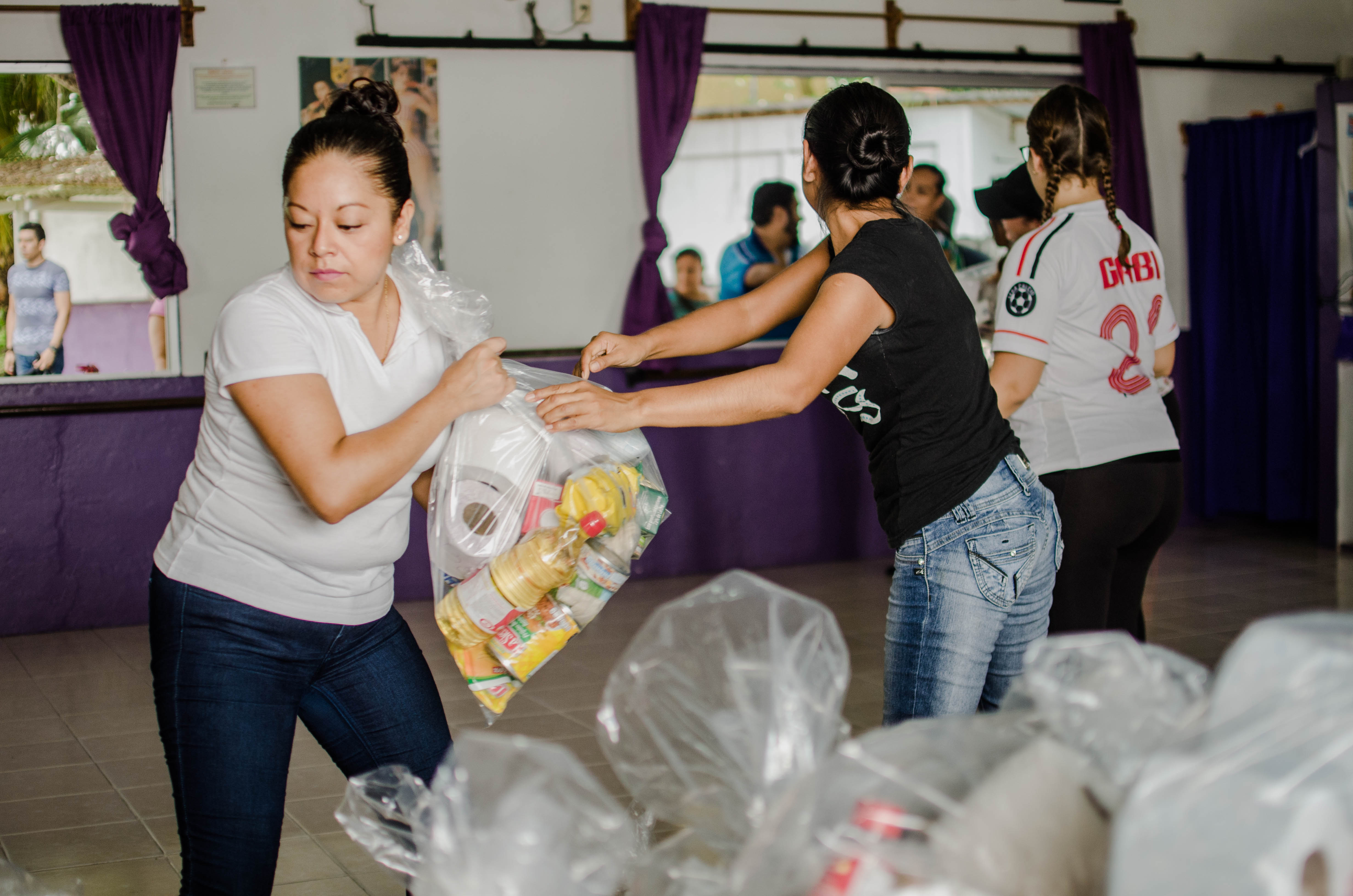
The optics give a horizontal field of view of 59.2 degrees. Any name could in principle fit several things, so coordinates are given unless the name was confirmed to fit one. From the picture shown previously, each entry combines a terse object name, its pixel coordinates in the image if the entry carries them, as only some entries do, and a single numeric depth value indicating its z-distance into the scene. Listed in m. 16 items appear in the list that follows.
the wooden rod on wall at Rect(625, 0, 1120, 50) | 5.54
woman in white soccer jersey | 2.38
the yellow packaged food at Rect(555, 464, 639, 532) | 1.62
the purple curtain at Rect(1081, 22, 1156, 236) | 6.22
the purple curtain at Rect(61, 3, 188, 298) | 4.79
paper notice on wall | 5.02
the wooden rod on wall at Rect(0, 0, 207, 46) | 4.96
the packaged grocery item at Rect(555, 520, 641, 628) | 1.62
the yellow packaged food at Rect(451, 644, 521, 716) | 1.62
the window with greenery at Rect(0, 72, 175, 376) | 4.88
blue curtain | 6.33
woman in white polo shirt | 1.46
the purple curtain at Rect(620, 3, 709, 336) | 5.48
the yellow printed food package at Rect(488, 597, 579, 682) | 1.60
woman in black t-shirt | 1.64
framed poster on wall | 5.16
